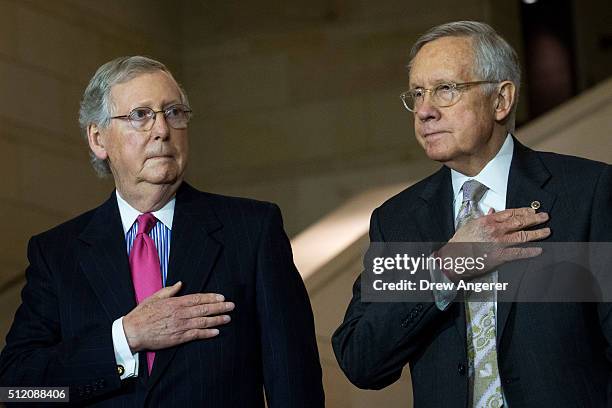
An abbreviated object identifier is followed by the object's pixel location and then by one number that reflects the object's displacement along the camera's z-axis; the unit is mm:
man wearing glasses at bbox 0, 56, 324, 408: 3477
